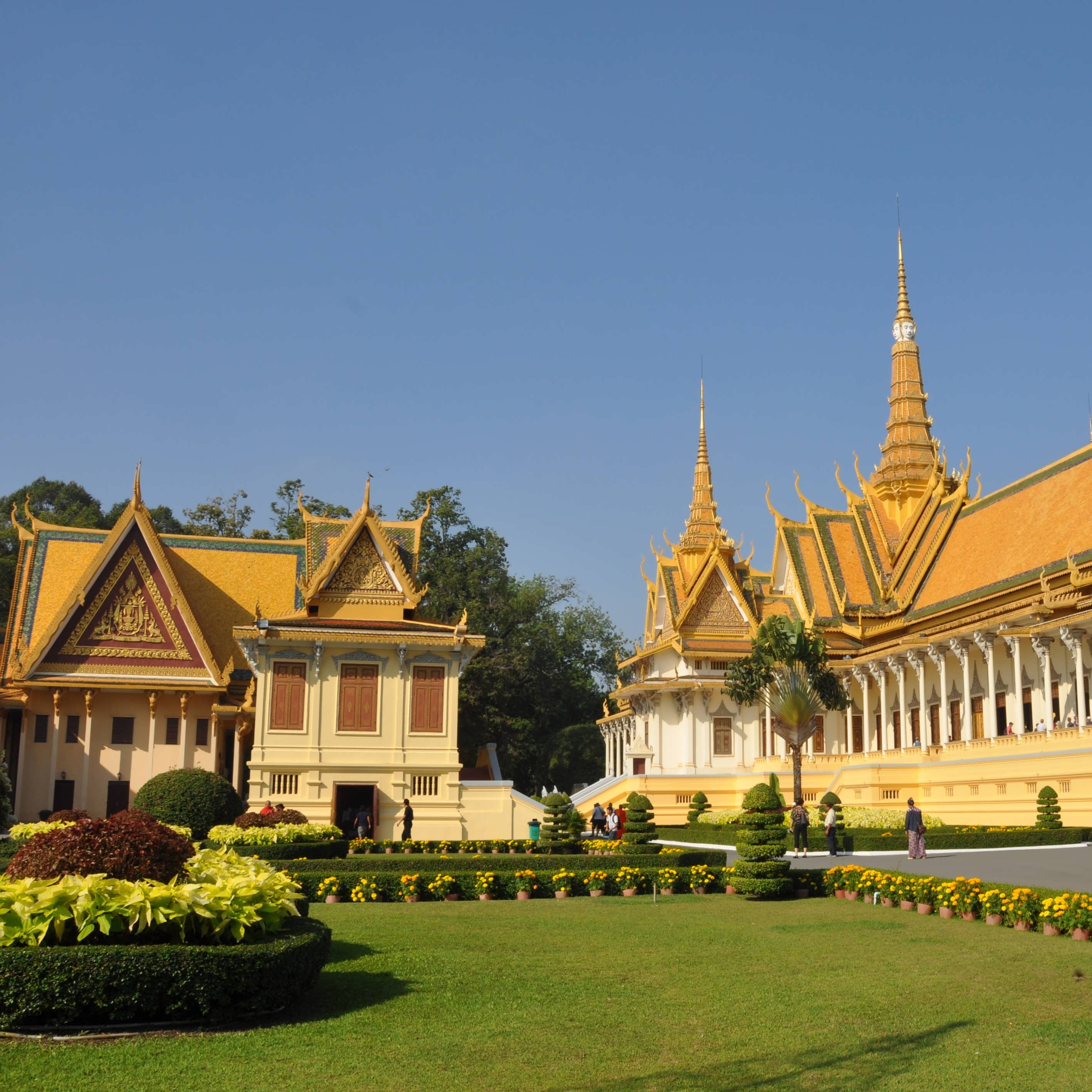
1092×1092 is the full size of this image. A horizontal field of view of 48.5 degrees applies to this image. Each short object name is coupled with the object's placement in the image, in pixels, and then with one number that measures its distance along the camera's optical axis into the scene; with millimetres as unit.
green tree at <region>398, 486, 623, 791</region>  57312
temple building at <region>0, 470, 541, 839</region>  32531
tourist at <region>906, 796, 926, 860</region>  24312
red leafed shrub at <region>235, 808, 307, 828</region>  26109
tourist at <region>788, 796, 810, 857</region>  26984
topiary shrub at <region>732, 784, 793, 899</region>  18375
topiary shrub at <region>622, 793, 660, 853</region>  24109
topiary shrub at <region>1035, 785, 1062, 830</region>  28656
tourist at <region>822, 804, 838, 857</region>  25672
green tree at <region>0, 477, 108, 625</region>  65500
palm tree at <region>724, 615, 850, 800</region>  37500
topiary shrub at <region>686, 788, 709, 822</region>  42562
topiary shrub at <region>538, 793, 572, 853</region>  29875
